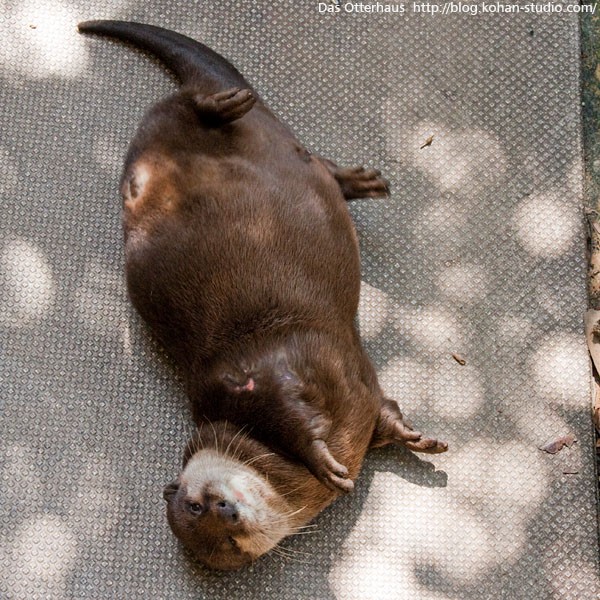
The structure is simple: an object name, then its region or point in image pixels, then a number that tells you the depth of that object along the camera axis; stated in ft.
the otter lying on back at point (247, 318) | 6.58
